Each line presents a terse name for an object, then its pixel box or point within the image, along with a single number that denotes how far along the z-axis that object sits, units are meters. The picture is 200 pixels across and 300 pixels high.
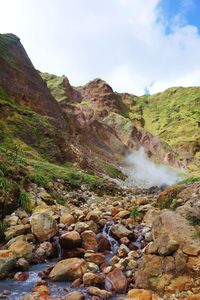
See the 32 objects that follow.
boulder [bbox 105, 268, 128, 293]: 6.09
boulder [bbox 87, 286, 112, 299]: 5.78
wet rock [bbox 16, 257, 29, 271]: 6.87
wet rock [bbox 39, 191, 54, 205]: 11.70
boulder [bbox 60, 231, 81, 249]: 8.04
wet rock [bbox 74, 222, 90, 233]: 8.85
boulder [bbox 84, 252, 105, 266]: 7.29
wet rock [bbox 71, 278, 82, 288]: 6.23
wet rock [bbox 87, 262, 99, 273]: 6.83
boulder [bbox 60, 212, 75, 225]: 9.53
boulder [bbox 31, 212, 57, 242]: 8.21
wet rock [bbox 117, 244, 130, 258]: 7.67
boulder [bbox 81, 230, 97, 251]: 8.16
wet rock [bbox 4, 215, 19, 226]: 8.74
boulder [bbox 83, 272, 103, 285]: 6.26
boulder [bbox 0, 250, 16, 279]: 6.49
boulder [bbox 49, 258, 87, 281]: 6.48
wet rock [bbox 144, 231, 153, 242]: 8.43
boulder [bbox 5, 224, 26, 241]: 8.07
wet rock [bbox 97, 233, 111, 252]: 8.34
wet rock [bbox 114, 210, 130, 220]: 10.86
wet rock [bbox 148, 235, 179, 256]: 6.19
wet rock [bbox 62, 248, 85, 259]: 7.73
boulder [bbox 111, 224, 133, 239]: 8.87
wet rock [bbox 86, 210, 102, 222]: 10.12
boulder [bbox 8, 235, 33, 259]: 7.23
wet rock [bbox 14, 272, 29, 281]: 6.51
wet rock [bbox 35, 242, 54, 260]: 7.67
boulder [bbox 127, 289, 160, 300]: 5.50
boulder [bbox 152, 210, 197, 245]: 6.37
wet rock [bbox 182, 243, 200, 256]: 6.02
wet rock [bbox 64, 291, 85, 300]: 5.56
